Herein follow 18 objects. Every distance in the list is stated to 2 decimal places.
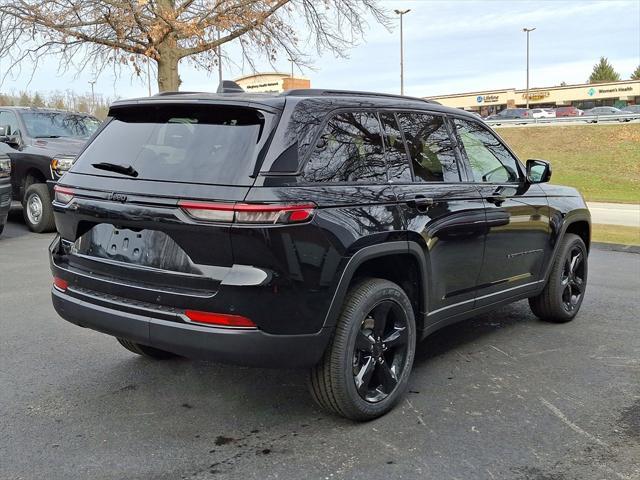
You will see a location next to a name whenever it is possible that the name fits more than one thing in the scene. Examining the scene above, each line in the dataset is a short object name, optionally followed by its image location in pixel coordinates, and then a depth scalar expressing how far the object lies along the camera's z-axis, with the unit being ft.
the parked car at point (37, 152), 33.30
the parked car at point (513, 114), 170.91
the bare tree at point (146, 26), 44.37
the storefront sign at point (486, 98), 269.23
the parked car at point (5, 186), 30.35
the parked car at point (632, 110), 157.42
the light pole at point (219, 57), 51.73
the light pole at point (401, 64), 152.05
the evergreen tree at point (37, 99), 202.12
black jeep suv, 9.87
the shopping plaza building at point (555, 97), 244.42
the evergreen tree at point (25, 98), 205.57
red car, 183.08
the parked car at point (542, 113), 180.09
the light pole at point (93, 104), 191.62
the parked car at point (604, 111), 157.09
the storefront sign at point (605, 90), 241.76
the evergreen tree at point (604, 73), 320.80
